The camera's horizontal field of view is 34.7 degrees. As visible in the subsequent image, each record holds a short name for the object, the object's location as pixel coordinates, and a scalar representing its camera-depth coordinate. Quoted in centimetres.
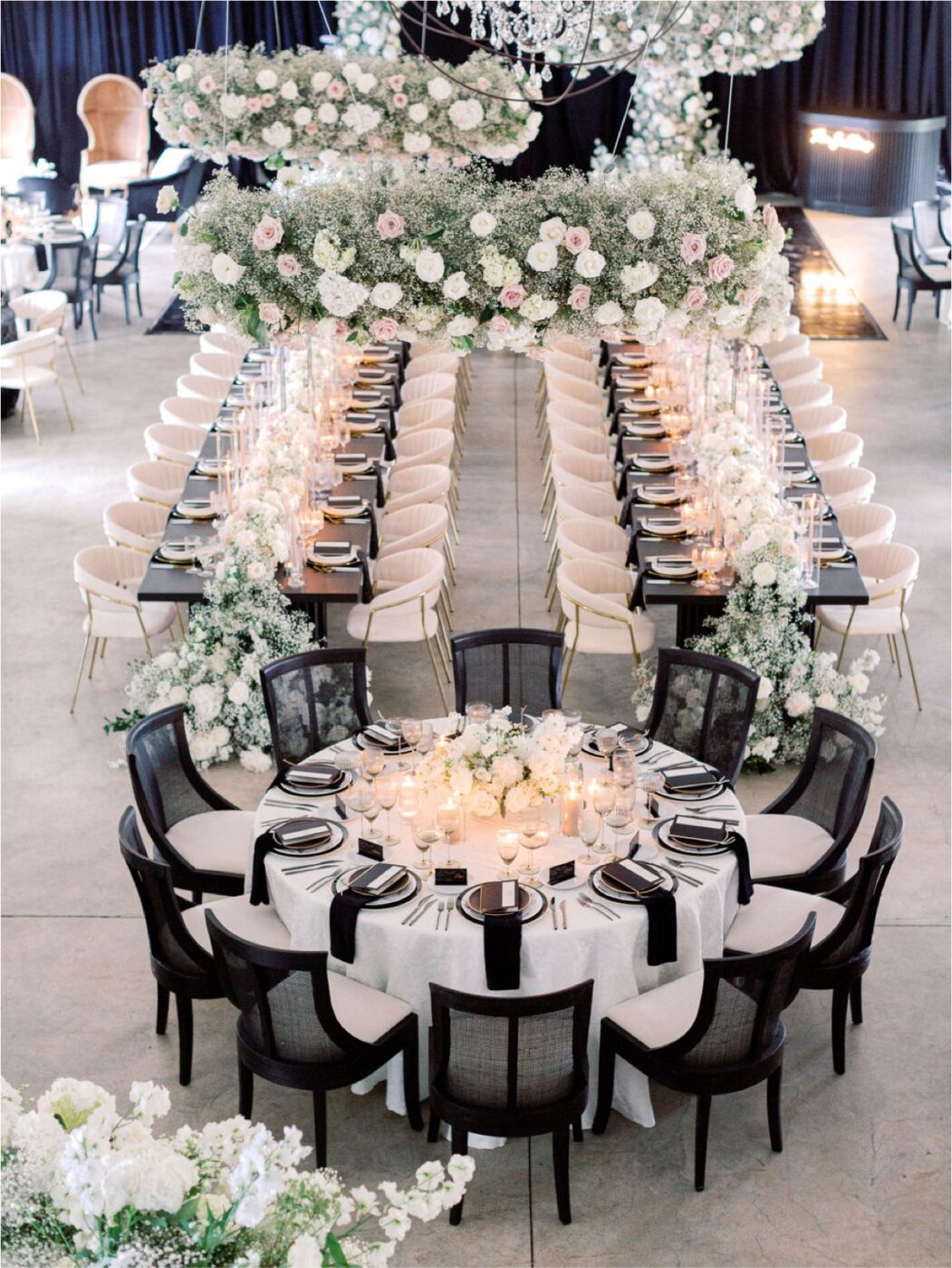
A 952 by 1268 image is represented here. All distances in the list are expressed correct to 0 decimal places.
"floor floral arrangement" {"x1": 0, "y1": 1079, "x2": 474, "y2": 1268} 270
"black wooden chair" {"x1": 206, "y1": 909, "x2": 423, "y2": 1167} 483
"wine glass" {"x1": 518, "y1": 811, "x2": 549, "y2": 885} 542
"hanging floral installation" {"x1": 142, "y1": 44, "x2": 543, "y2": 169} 1046
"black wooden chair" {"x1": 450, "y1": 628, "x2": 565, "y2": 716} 691
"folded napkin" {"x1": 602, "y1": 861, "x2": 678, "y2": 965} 519
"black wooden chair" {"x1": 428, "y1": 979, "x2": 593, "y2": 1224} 461
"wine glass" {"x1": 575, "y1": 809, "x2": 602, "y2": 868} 549
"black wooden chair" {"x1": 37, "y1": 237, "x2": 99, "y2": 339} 1505
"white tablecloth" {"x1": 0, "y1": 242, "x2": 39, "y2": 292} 1477
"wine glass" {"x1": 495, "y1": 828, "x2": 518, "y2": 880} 529
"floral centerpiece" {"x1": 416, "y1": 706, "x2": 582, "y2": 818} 566
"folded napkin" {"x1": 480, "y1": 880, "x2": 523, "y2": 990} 502
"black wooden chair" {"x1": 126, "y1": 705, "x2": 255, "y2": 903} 600
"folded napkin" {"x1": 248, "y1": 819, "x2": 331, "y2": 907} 557
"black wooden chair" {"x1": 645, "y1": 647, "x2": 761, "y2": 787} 657
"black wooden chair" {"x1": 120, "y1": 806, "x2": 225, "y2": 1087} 530
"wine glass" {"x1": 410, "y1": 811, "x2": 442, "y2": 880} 546
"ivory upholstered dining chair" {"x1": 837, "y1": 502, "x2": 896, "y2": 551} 896
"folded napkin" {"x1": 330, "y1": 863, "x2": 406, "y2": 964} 518
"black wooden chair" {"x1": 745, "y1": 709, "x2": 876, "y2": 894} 593
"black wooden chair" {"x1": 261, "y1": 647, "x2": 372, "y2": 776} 666
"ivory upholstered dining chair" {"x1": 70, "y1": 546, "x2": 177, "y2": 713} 817
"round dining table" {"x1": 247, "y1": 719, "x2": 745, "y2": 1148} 512
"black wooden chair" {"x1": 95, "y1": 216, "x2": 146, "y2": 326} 1586
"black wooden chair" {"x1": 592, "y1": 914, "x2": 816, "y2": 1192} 480
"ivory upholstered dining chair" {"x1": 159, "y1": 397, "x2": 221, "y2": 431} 1085
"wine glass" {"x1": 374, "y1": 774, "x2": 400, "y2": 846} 561
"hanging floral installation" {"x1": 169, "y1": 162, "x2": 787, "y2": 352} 615
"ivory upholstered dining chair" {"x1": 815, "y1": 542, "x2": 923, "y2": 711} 824
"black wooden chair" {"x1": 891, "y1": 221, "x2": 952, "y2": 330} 1549
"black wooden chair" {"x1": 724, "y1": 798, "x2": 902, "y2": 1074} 532
